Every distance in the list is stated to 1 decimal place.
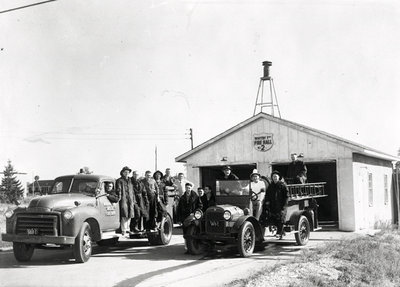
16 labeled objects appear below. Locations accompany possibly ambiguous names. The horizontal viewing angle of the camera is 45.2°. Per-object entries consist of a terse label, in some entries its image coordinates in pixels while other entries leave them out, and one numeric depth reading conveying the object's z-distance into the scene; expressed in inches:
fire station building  694.5
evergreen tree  2912.2
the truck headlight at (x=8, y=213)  442.8
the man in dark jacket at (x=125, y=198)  514.3
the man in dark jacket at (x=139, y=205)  537.0
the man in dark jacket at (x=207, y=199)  509.7
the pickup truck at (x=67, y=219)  423.2
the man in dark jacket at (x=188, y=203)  517.0
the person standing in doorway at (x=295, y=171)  612.4
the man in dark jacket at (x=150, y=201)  555.2
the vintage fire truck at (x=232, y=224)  458.6
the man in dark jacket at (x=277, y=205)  495.5
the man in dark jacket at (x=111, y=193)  497.0
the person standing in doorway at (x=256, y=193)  490.9
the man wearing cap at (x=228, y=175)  514.9
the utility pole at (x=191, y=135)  2111.3
